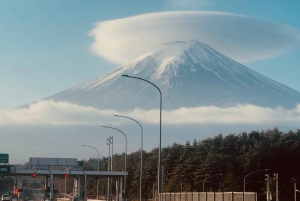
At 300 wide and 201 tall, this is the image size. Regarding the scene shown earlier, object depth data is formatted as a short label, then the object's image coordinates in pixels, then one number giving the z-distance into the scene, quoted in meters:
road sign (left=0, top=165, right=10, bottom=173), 103.82
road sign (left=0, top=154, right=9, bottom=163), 110.75
